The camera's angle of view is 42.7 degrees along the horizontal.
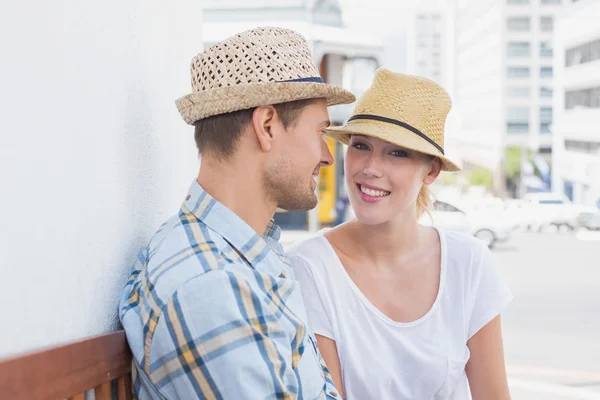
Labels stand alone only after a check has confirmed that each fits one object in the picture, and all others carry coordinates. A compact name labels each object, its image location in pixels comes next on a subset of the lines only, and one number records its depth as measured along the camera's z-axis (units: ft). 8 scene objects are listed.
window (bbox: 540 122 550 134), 201.46
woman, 6.85
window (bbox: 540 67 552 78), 202.18
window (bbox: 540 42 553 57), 203.00
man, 4.17
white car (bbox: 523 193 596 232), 90.07
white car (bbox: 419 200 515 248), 50.47
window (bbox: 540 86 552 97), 202.18
